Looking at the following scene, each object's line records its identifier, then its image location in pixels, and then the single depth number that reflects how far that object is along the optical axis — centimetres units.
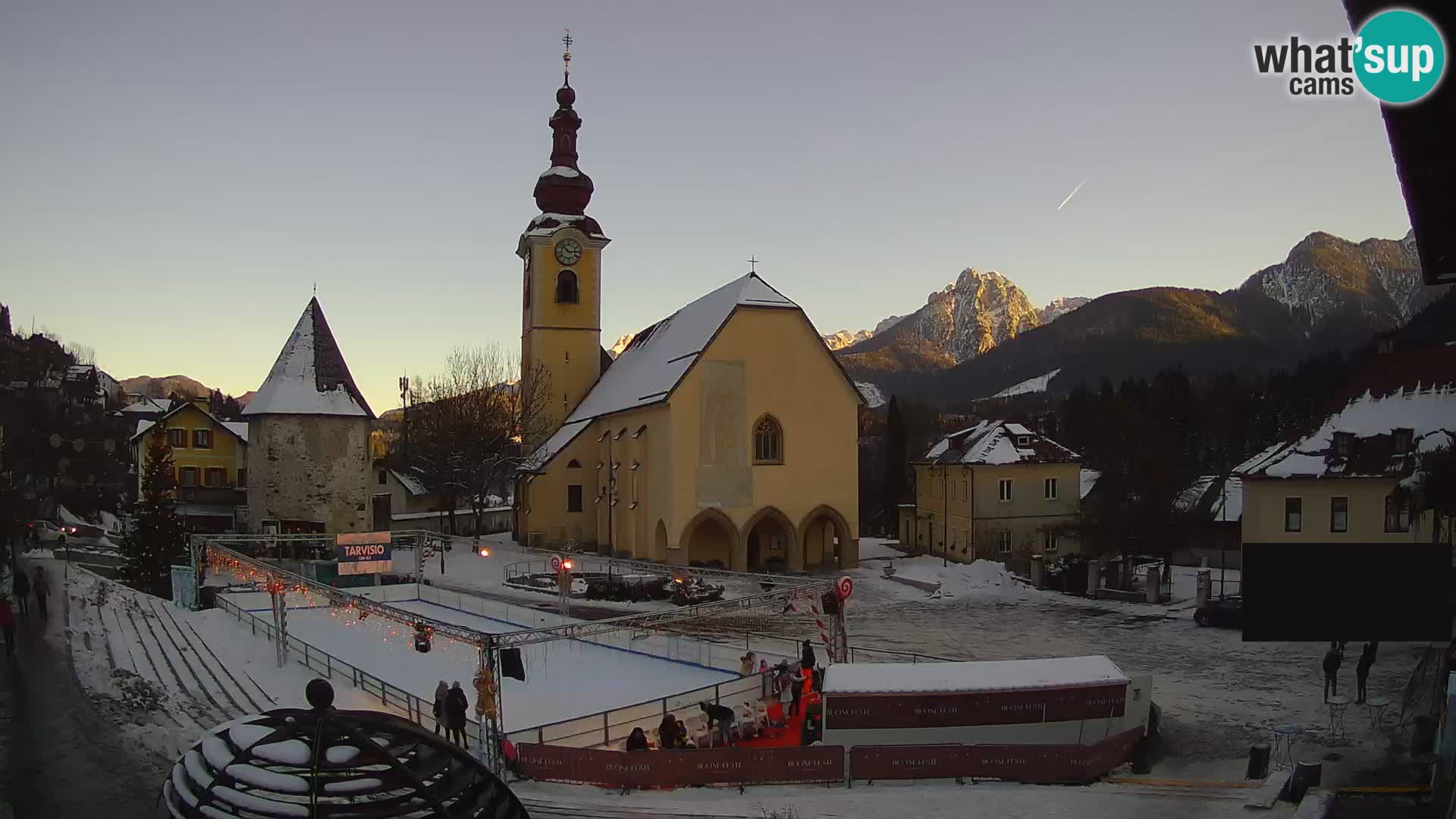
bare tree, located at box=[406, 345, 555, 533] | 5397
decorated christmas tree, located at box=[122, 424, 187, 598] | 3172
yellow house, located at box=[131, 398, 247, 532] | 5516
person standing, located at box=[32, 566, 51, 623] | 2347
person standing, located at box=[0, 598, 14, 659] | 1934
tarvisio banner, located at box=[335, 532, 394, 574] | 2933
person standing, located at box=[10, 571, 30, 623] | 2417
